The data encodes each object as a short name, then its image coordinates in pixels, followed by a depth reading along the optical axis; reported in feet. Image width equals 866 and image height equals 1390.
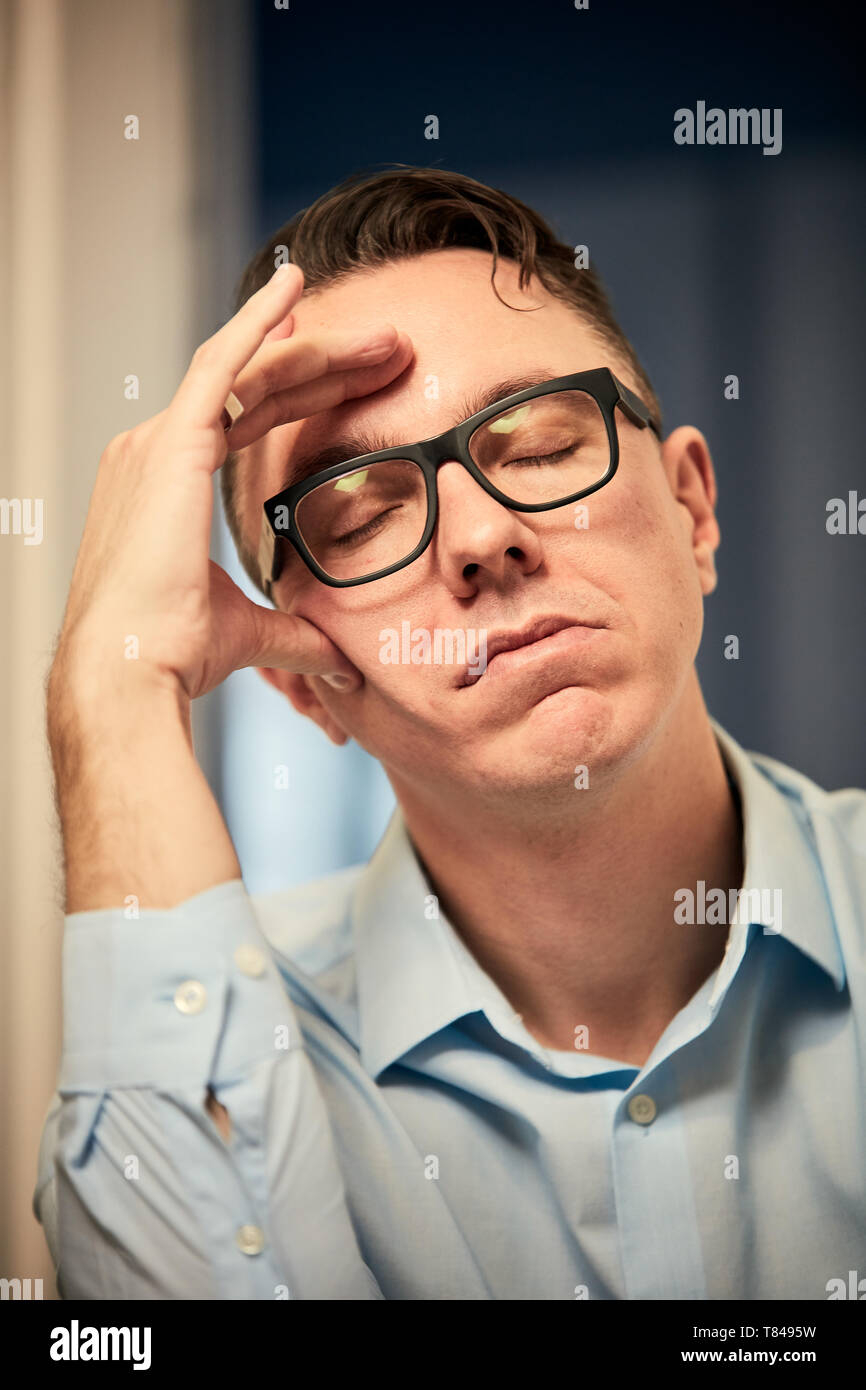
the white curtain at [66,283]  4.30
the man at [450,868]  3.84
